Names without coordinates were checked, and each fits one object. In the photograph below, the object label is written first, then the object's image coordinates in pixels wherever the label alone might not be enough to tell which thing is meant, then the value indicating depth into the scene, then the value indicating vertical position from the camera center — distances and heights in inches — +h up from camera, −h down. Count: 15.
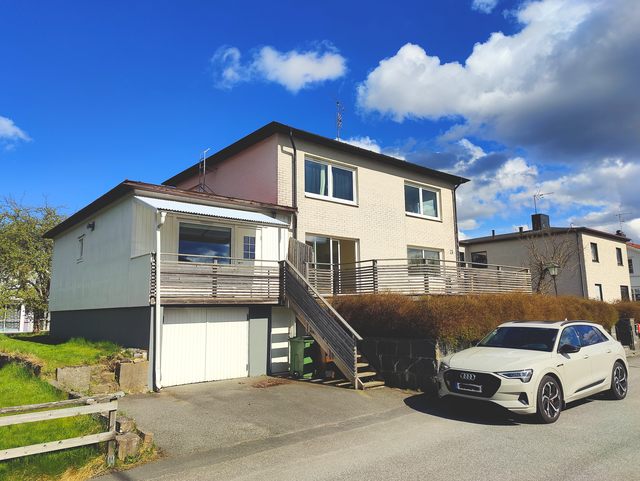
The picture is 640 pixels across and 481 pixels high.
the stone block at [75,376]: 363.9 -54.1
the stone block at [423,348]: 399.2 -39.7
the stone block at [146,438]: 232.2 -67.0
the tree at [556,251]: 1084.5 +126.5
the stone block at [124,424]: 232.7 -60.0
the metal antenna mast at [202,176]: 743.7 +221.6
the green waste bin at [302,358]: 477.7 -55.4
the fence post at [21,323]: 1269.7 -35.0
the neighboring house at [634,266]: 1803.2 +135.0
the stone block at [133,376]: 397.4 -59.3
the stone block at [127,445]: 220.1 -66.5
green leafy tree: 987.3 +106.0
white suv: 285.0 -44.6
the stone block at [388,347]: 434.9 -42.0
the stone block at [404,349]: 420.2 -41.8
